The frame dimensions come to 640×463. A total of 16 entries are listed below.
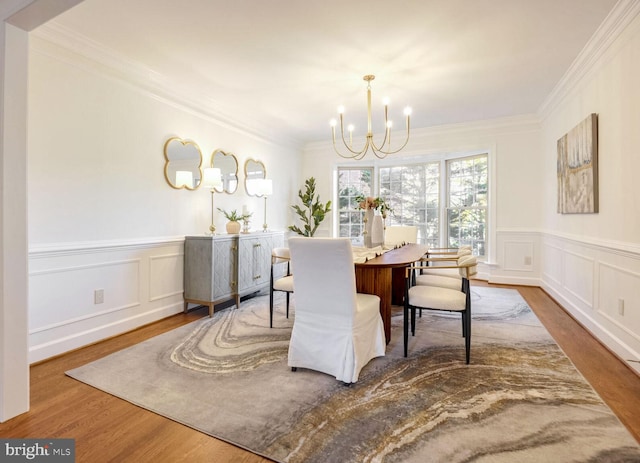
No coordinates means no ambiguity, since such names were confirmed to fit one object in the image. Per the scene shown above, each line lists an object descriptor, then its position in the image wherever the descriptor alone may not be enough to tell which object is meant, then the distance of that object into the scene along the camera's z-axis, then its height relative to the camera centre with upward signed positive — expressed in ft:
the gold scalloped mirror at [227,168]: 13.60 +2.79
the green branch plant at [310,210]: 18.99 +1.27
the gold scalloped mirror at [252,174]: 15.39 +2.82
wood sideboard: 11.55 -1.41
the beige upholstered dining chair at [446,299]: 7.57 -1.63
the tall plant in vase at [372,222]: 10.53 +0.31
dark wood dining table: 8.03 -1.25
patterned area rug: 4.85 -3.21
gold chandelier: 10.76 +4.81
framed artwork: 9.29 +2.07
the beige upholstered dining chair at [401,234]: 14.12 -0.12
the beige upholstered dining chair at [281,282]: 9.65 -1.57
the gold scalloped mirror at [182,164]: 11.43 +2.51
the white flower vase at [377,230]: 10.56 +0.04
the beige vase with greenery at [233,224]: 12.96 +0.28
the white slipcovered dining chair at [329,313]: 6.64 -1.81
